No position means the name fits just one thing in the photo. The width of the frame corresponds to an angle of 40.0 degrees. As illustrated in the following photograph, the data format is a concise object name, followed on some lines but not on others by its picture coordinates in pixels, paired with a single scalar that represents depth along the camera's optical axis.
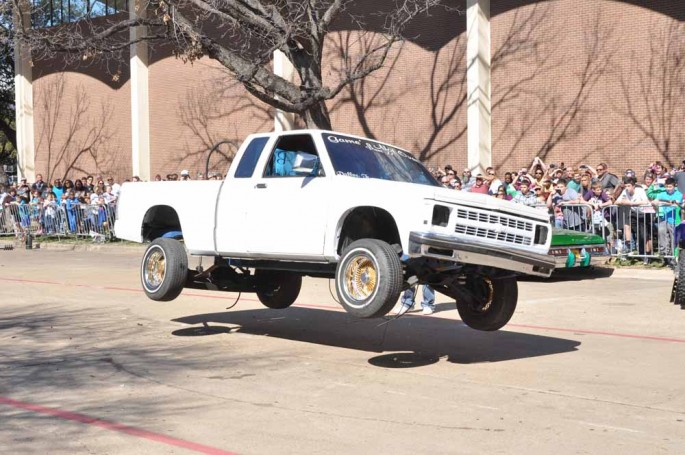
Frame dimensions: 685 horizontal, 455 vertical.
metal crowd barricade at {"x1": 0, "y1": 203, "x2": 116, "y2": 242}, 28.44
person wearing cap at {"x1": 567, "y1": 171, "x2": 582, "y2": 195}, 18.81
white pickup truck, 8.38
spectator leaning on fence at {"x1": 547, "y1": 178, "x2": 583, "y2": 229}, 18.23
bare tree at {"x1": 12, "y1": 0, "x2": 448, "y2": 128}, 23.77
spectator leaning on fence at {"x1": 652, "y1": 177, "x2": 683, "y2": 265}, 16.91
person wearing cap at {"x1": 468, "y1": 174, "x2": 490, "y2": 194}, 20.27
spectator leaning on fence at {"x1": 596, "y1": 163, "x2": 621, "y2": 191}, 20.23
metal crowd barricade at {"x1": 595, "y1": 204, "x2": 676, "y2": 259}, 17.06
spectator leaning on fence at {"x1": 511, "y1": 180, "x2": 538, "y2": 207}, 18.66
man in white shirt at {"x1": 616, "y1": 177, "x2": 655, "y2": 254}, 17.36
